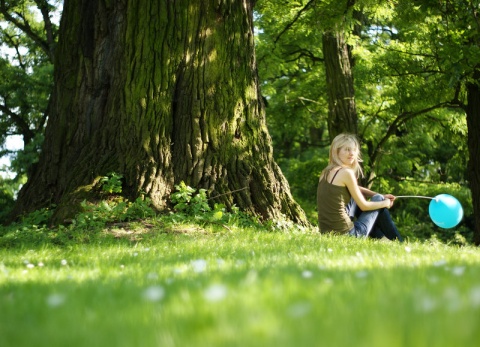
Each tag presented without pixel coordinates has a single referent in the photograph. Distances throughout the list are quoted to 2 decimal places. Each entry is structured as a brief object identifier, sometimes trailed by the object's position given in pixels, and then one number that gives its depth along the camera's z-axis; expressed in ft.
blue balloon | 28.73
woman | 26.65
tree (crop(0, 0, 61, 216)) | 67.51
